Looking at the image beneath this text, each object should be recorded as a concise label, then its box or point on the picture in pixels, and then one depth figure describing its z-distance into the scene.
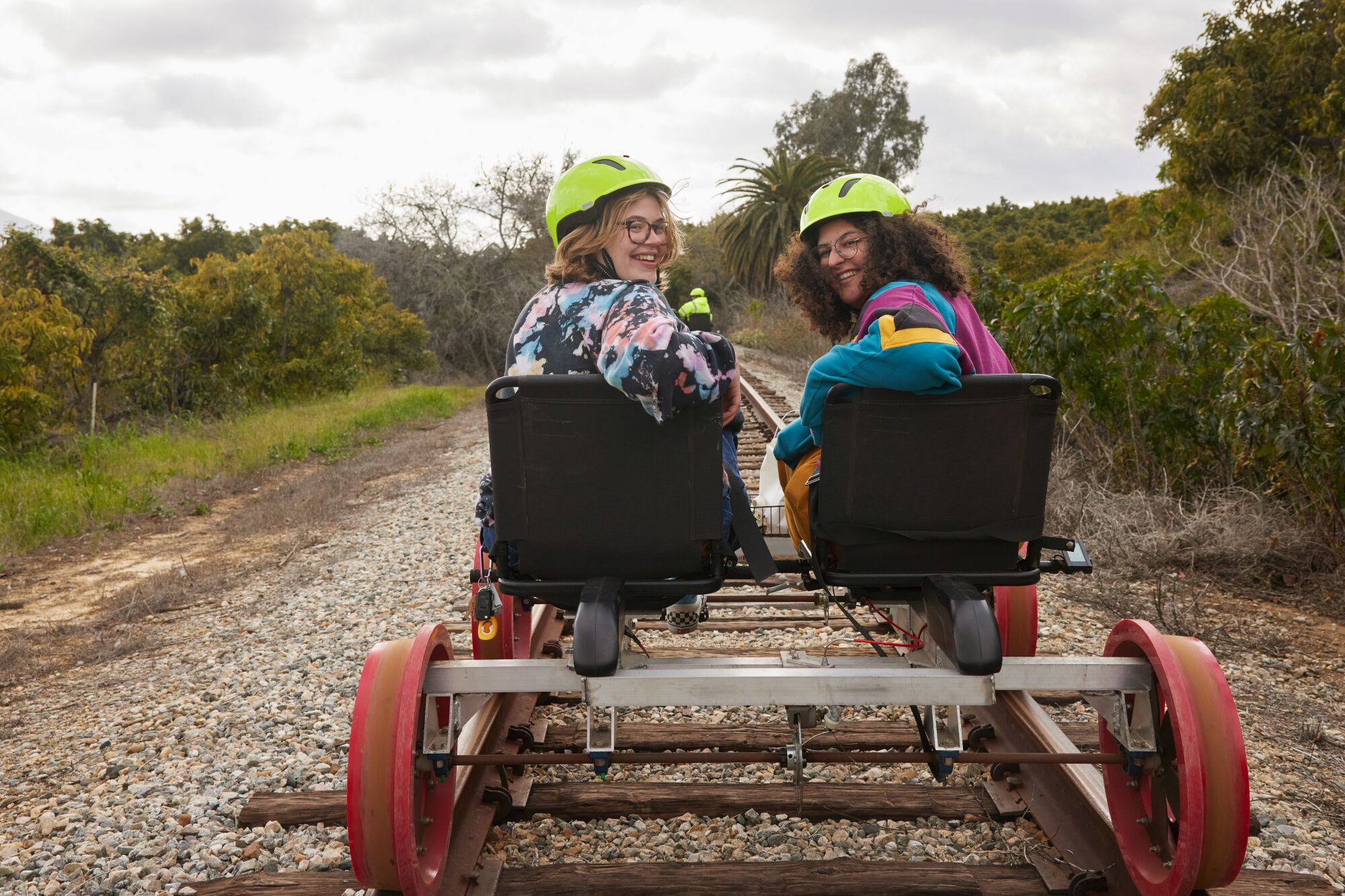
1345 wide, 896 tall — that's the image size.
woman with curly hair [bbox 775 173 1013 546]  2.23
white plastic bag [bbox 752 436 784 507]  3.37
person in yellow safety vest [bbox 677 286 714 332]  14.70
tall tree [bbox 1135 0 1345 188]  15.24
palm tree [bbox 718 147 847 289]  35.06
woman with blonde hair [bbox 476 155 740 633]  2.43
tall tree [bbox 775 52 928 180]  52.94
